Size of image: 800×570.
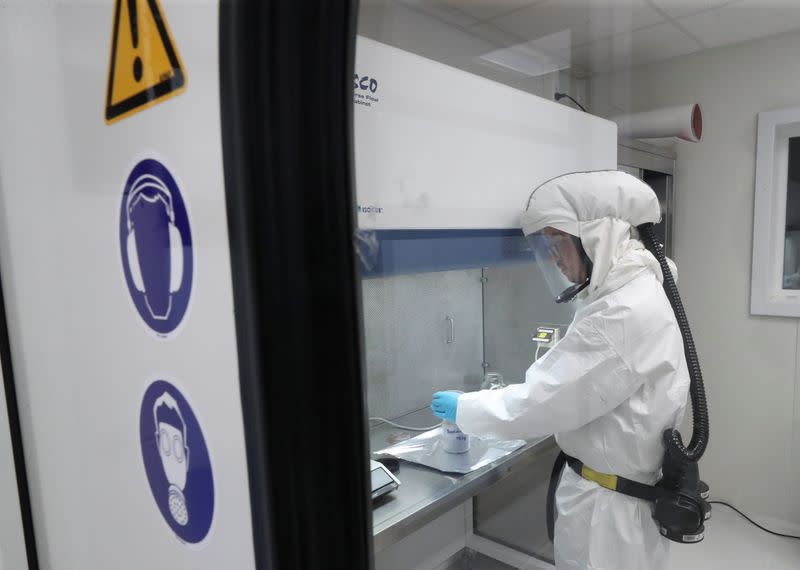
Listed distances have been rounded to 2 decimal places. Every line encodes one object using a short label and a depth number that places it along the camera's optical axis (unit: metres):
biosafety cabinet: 0.93
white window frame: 1.12
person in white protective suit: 1.10
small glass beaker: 1.77
